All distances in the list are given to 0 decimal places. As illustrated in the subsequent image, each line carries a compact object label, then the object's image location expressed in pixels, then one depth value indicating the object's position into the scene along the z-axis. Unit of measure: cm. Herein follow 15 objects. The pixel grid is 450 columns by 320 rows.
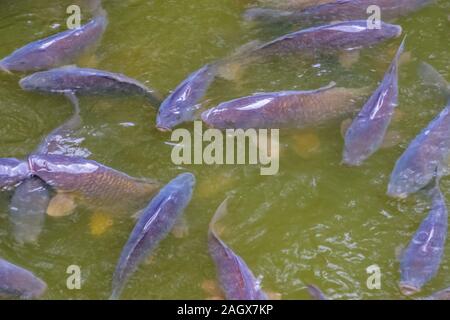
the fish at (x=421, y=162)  341
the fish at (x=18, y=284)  307
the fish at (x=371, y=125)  357
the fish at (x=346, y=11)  451
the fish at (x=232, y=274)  295
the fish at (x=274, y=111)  374
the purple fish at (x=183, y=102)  383
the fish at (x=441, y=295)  296
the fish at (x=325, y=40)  419
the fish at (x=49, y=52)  431
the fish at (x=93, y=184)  345
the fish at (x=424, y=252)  304
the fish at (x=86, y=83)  406
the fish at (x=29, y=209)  340
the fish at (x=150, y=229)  314
